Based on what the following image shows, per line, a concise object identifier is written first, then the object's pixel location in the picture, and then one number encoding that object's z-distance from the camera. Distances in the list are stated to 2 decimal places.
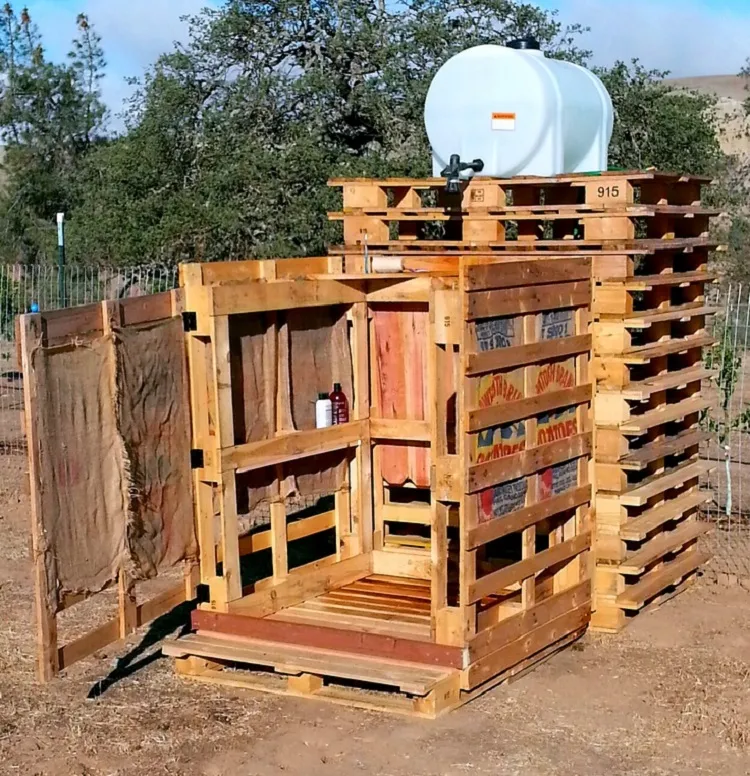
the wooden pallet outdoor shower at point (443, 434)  6.27
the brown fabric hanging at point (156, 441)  6.38
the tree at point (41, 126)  30.94
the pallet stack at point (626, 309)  7.30
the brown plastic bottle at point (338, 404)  7.71
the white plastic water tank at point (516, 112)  7.75
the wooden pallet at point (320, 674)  6.12
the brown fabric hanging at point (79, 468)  5.92
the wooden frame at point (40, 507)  5.82
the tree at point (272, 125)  16.88
